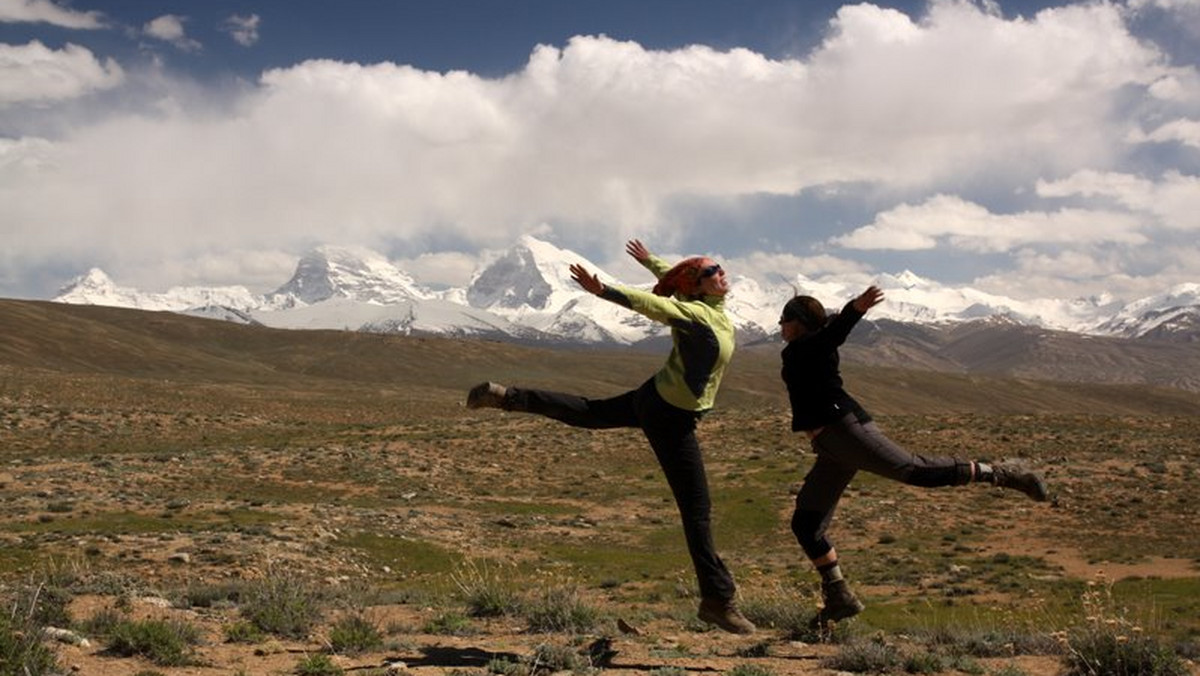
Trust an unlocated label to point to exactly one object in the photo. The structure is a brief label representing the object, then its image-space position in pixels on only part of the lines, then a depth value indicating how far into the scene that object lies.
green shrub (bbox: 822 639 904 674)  7.33
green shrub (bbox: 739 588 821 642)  8.84
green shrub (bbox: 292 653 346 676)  6.64
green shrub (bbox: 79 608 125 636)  7.81
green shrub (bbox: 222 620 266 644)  8.18
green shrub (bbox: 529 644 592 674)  7.09
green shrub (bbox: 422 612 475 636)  9.25
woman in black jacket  7.38
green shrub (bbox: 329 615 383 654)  7.80
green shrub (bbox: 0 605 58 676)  5.70
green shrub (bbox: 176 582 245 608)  10.62
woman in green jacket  7.16
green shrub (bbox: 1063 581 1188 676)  6.96
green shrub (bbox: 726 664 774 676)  6.80
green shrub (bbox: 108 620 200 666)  7.13
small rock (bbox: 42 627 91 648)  7.35
